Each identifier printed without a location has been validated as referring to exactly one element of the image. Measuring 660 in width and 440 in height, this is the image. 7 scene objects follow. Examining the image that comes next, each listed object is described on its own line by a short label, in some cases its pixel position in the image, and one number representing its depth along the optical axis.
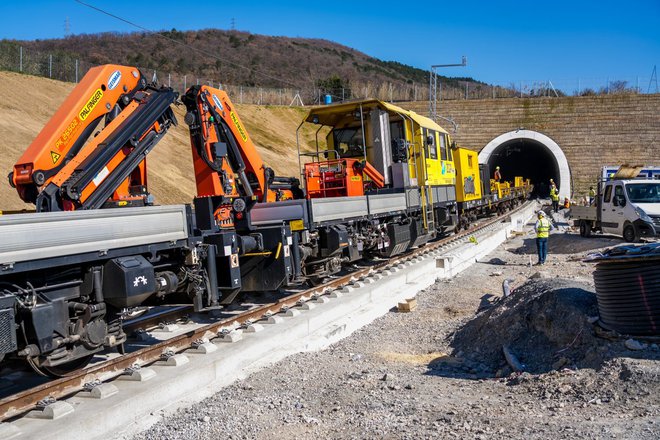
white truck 17.77
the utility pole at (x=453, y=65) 35.25
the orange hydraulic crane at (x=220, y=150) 9.40
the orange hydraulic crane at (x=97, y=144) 7.27
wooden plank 10.87
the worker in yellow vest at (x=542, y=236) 16.41
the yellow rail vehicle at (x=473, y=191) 21.41
